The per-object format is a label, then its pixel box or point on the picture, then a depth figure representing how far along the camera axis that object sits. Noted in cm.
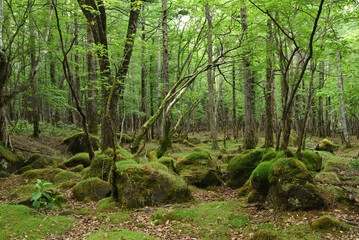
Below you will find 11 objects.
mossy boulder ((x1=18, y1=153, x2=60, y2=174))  952
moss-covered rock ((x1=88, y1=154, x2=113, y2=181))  801
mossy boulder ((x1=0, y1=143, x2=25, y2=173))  888
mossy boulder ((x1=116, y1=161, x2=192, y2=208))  620
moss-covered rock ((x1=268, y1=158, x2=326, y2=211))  538
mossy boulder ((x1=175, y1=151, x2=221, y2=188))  860
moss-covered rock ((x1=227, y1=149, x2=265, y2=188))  876
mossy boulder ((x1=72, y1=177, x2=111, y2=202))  691
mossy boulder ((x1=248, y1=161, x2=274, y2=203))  643
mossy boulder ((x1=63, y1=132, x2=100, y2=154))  1385
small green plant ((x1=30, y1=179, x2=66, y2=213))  461
